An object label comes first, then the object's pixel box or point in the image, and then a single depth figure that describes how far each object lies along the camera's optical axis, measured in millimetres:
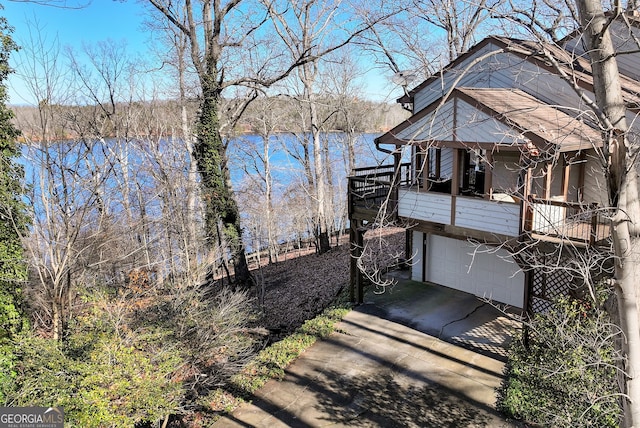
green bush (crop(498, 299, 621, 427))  6012
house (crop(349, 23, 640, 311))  8430
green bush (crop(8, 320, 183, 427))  6512
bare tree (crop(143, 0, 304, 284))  15898
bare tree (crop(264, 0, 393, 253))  19720
